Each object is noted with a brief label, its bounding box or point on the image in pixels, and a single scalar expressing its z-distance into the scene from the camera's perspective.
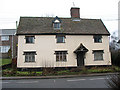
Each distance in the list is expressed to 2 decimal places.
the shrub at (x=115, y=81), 4.69
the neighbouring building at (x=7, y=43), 31.89
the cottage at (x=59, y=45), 20.05
